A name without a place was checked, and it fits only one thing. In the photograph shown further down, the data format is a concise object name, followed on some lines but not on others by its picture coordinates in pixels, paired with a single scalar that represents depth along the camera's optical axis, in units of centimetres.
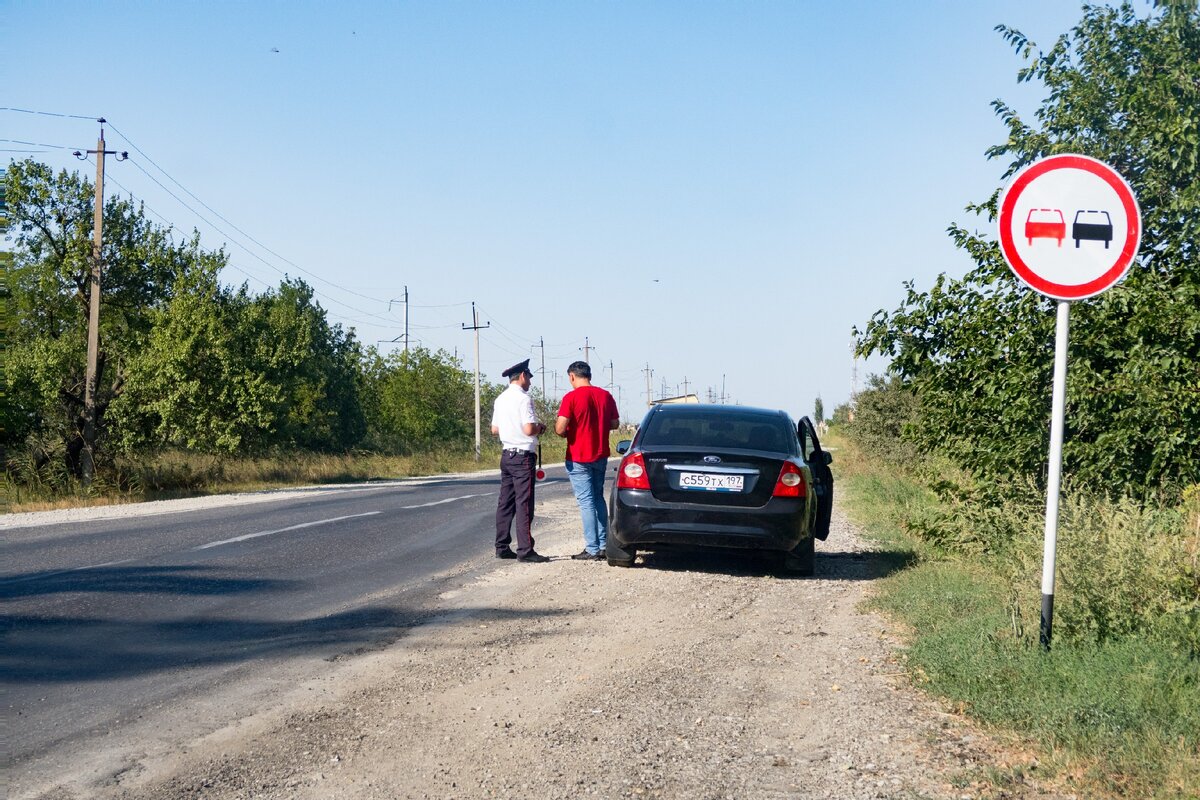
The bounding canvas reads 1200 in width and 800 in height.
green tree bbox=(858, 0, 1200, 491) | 881
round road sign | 586
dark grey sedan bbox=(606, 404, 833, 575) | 953
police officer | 1087
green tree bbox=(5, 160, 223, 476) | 2944
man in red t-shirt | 1098
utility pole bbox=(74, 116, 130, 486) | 2770
